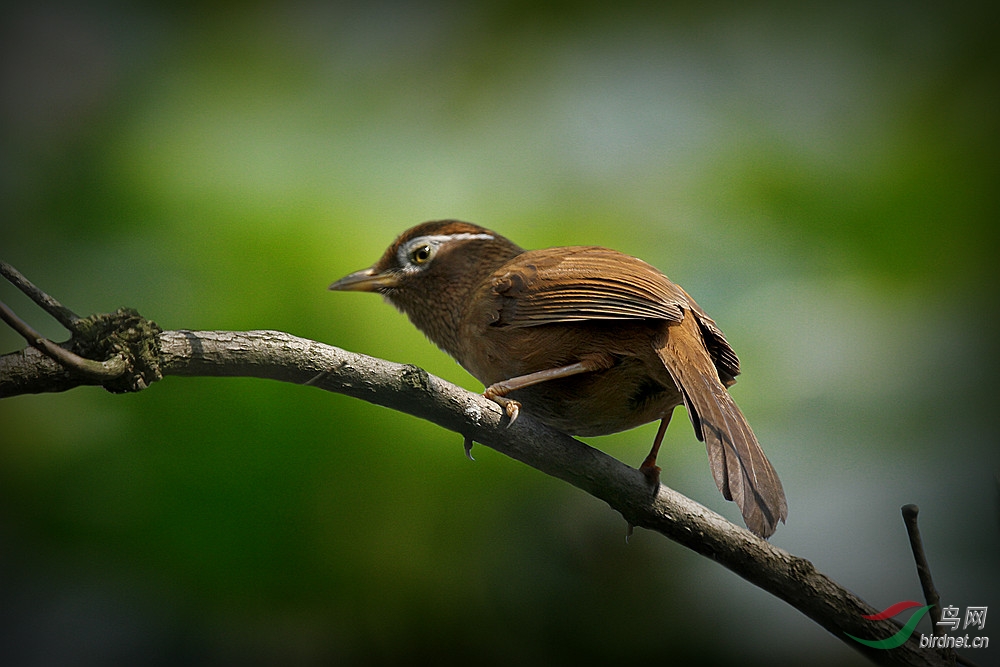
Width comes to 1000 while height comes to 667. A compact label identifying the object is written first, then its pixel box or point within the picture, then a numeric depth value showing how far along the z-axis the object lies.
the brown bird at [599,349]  4.82
